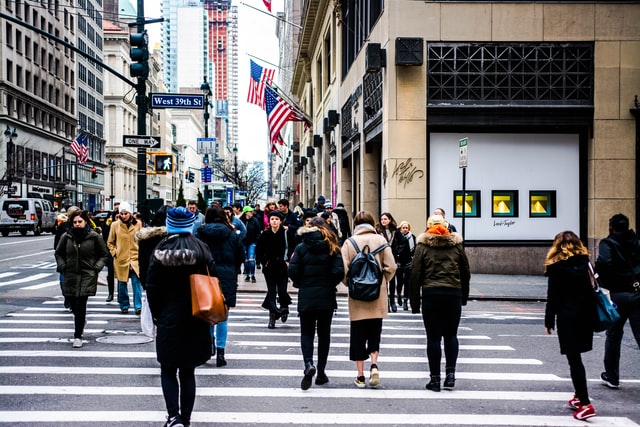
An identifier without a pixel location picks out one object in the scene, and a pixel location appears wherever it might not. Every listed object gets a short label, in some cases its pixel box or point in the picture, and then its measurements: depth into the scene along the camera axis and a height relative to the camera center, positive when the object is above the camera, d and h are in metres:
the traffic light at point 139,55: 17.20 +3.56
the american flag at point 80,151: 65.31 +5.08
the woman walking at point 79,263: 10.62 -0.76
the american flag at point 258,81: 37.59 +6.58
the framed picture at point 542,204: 21.77 +0.16
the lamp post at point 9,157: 61.17 +4.51
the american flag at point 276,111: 34.84 +4.57
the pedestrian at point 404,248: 14.95 -0.76
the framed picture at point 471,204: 21.64 +0.16
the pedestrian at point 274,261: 12.63 -0.87
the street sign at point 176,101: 19.00 +2.75
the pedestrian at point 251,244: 19.53 -0.90
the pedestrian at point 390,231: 14.90 -0.42
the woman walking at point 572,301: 7.35 -0.90
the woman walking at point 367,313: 8.26 -1.12
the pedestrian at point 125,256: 13.76 -0.86
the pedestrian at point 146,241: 10.01 -0.42
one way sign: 18.48 +1.68
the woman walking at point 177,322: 6.00 -0.90
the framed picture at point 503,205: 21.72 +0.13
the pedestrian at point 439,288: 8.19 -0.85
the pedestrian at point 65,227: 12.92 -0.43
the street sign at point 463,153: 17.09 +1.28
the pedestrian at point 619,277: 8.55 -0.76
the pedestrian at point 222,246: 9.69 -0.47
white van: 51.94 -0.38
